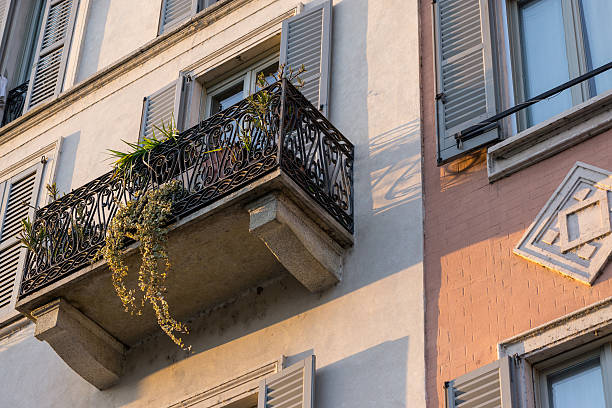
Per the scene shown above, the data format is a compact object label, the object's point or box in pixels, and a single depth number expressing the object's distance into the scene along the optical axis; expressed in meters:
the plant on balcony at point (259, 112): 17.93
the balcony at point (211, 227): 17.37
